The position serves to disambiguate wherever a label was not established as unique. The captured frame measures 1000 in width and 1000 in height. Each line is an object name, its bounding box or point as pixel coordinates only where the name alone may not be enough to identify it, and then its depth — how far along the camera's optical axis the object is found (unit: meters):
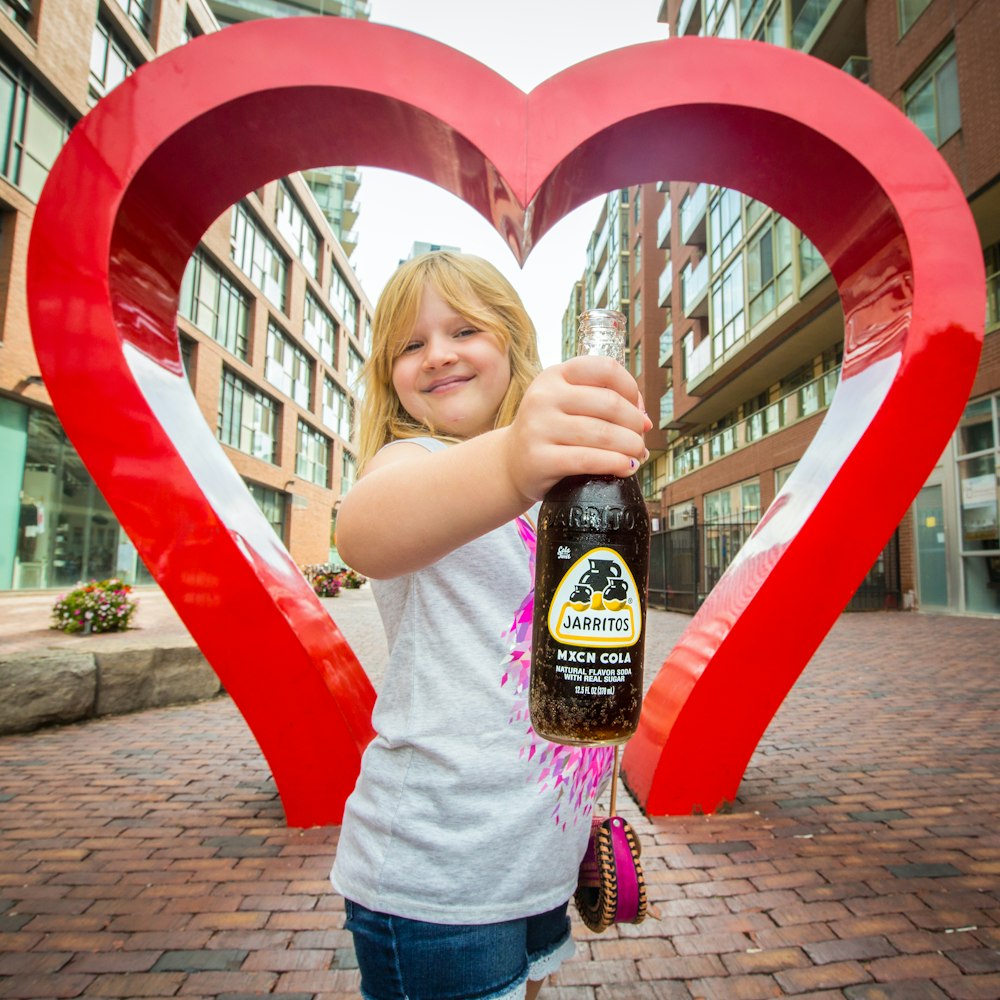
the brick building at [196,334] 13.70
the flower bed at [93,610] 8.03
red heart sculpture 2.93
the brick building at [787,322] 12.53
